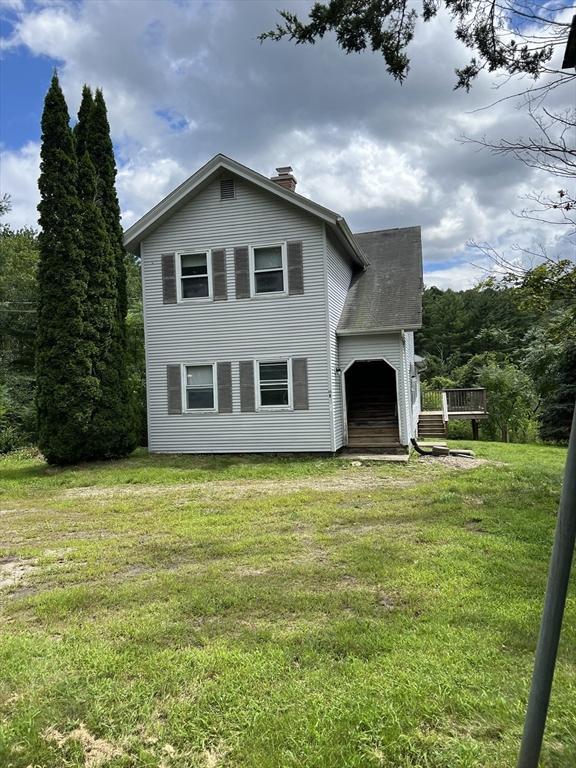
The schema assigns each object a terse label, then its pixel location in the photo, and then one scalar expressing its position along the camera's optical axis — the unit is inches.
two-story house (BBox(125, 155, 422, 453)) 487.8
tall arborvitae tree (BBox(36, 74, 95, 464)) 452.1
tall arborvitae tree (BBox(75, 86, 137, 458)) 474.0
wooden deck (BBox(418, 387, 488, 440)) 711.7
